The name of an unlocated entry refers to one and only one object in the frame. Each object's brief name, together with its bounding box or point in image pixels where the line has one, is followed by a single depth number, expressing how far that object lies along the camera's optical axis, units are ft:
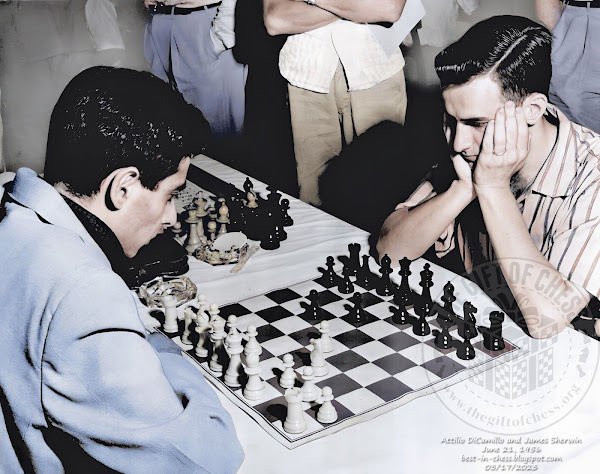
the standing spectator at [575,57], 6.63
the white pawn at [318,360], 6.06
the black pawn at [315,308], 6.98
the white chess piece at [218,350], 6.33
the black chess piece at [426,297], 6.67
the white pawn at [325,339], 6.39
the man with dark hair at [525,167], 6.87
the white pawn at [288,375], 5.74
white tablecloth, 4.98
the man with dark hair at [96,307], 4.26
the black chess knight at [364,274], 7.63
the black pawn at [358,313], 6.93
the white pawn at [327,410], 5.40
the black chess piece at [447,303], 6.65
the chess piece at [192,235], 8.77
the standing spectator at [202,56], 11.19
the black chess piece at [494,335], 6.27
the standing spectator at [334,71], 8.84
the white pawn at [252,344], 5.89
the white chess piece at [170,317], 6.92
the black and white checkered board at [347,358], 5.57
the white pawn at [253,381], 5.77
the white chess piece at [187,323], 6.77
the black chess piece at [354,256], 7.79
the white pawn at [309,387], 5.61
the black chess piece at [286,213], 9.01
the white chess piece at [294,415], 5.29
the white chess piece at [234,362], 6.04
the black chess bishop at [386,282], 7.41
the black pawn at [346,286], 7.50
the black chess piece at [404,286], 7.02
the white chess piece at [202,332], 6.52
